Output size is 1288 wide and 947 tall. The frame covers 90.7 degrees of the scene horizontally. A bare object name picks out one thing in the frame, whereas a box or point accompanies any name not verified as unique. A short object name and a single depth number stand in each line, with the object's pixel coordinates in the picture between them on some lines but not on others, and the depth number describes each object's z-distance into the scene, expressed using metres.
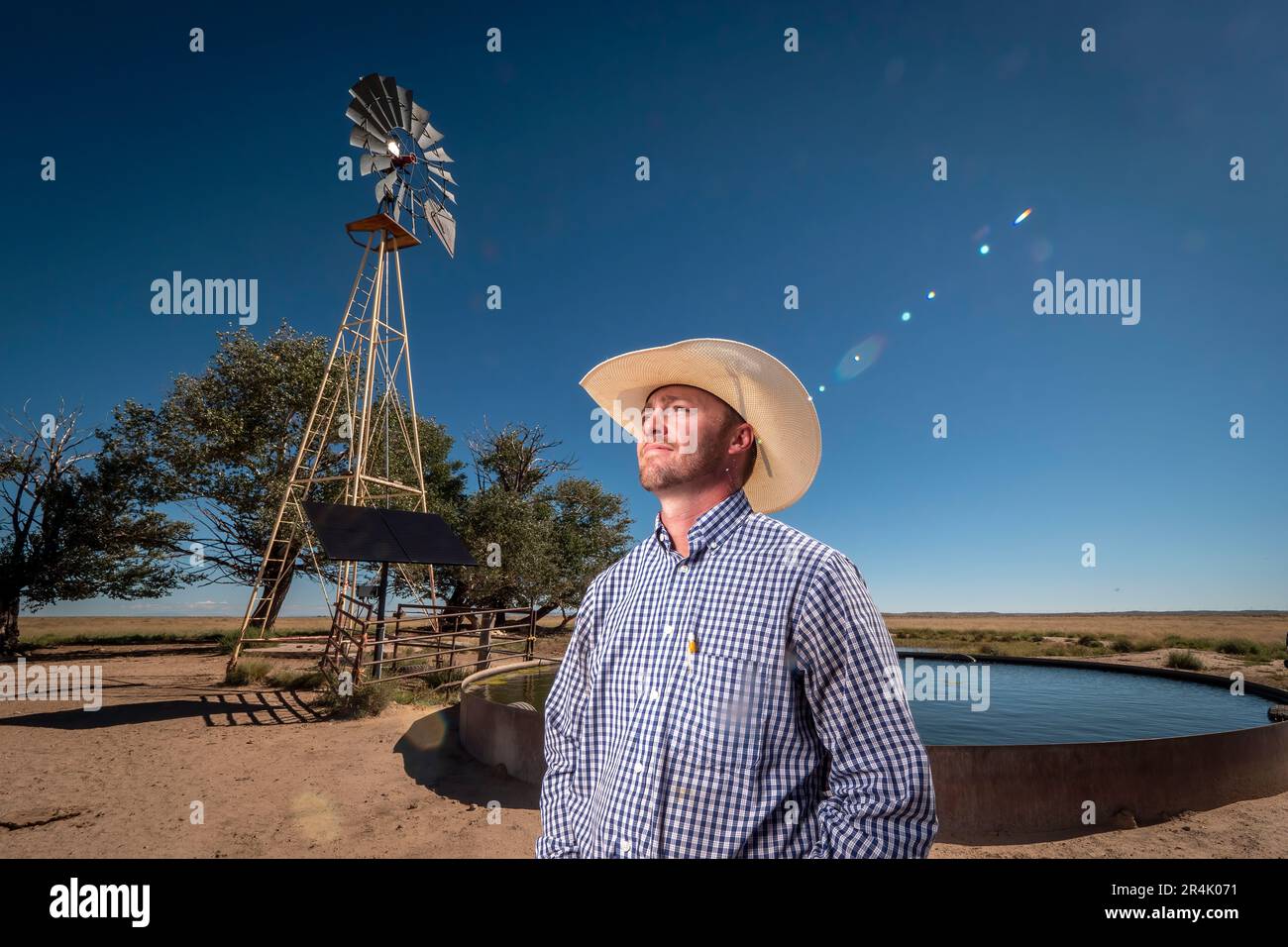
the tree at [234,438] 20.94
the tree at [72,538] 19.81
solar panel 11.73
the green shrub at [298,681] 13.52
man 1.65
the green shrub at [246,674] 14.06
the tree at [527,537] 24.33
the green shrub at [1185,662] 17.62
